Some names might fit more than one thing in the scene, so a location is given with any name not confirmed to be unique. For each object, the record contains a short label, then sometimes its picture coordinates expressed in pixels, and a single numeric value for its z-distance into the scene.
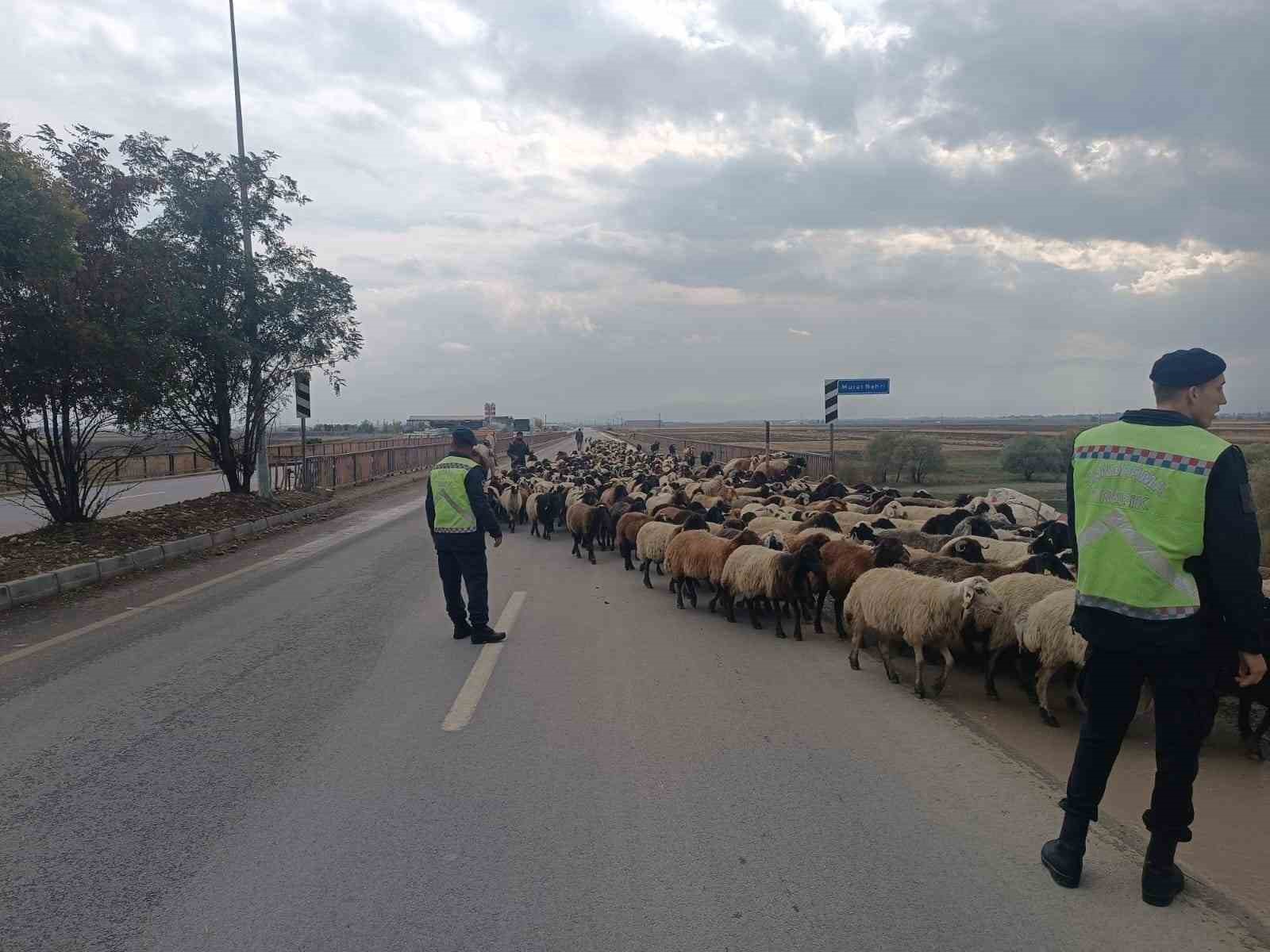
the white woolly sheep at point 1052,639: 5.19
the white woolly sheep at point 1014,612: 5.80
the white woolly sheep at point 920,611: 5.87
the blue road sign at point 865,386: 20.47
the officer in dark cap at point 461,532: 7.30
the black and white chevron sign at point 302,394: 19.05
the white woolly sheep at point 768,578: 7.60
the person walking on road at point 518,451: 25.04
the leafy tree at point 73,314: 9.55
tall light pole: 17.20
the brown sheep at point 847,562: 7.26
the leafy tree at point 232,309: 15.89
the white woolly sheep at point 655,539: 9.93
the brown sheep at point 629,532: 11.32
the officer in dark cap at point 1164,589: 2.95
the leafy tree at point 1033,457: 26.28
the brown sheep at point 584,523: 12.59
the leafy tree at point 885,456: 26.22
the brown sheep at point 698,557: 8.58
